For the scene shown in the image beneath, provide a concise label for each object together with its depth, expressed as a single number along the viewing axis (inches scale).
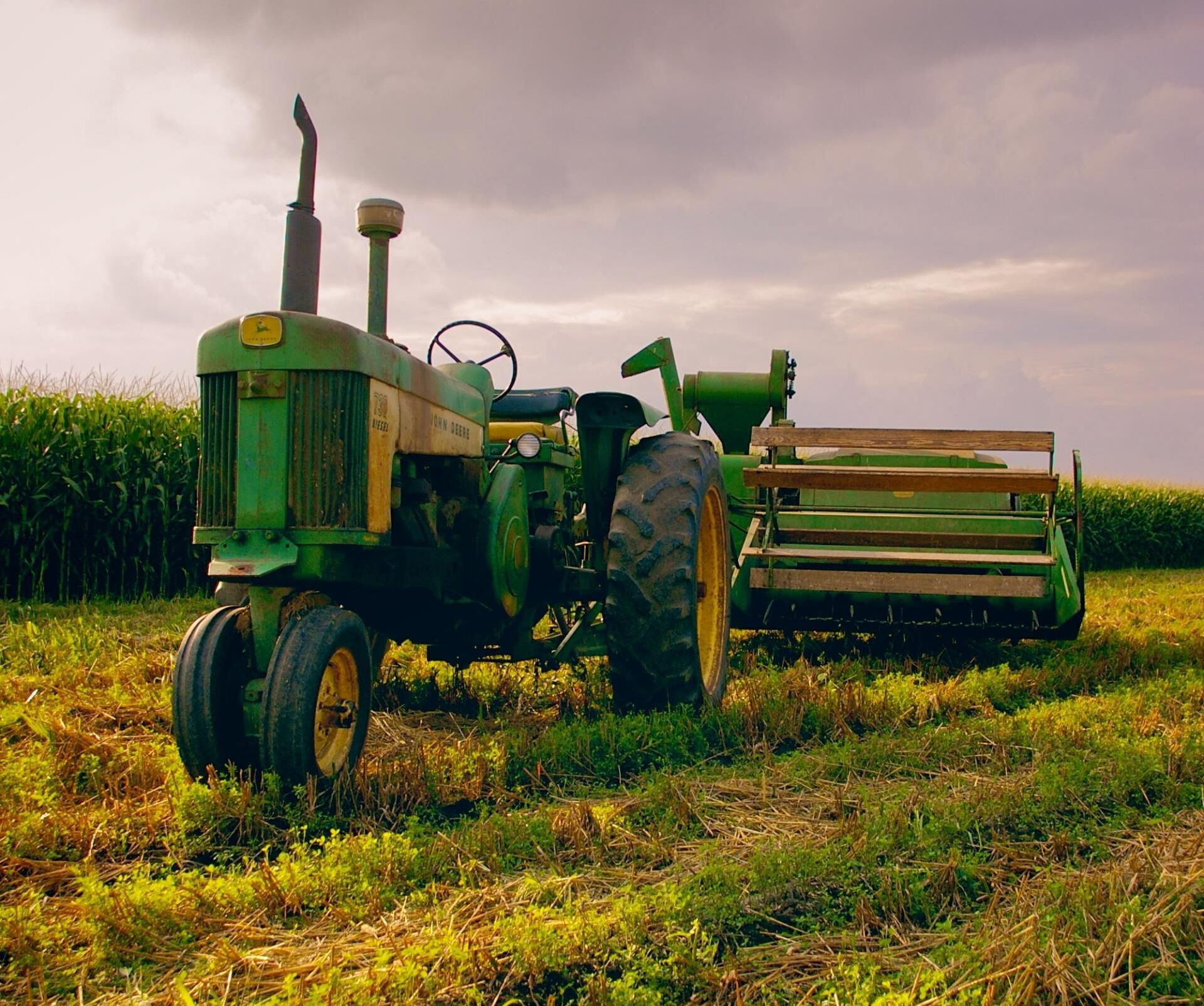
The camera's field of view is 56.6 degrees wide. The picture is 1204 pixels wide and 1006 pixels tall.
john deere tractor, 137.3
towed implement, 252.2
